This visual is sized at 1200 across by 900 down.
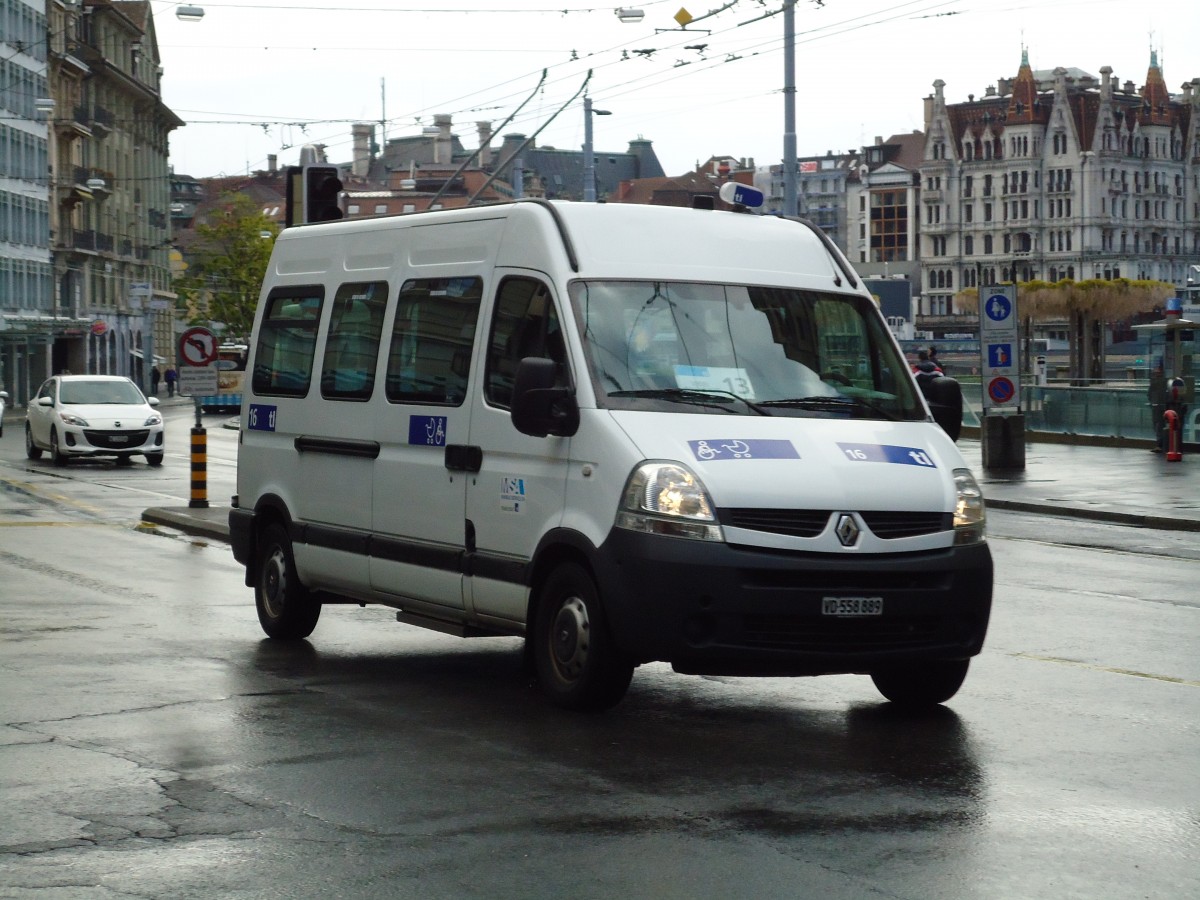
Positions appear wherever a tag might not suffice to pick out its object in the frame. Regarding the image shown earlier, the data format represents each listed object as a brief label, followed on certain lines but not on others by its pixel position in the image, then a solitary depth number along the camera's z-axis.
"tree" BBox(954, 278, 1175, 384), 71.69
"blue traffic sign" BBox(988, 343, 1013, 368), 28.47
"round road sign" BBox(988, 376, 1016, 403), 28.50
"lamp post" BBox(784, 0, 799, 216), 33.19
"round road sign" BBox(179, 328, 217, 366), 23.62
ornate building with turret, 165.00
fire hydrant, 32.38
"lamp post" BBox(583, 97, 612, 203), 46.48
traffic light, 18.25
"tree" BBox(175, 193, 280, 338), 83.12
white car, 33.81
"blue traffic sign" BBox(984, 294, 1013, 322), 28.30
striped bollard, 22.86
